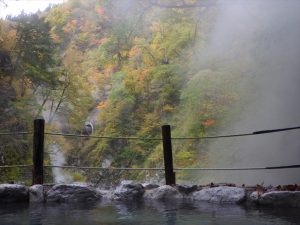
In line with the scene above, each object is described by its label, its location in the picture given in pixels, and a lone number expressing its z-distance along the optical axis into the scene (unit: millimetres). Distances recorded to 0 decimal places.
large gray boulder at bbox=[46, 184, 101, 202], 4469
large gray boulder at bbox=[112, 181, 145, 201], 4594
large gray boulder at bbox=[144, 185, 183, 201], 4539
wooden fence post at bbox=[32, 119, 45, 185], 4859
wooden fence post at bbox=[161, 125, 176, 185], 4922
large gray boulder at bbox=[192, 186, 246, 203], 4160
